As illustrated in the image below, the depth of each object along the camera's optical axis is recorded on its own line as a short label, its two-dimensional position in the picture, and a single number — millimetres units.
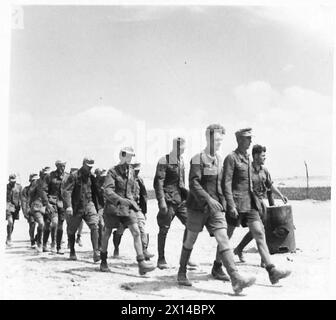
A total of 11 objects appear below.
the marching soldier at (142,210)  10242
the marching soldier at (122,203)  8844
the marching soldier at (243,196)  8121
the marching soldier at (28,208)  12633
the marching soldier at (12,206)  13188
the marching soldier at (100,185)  11111
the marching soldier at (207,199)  7883
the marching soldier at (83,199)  10281
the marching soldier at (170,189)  9492
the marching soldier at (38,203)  12016
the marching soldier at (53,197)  11891
